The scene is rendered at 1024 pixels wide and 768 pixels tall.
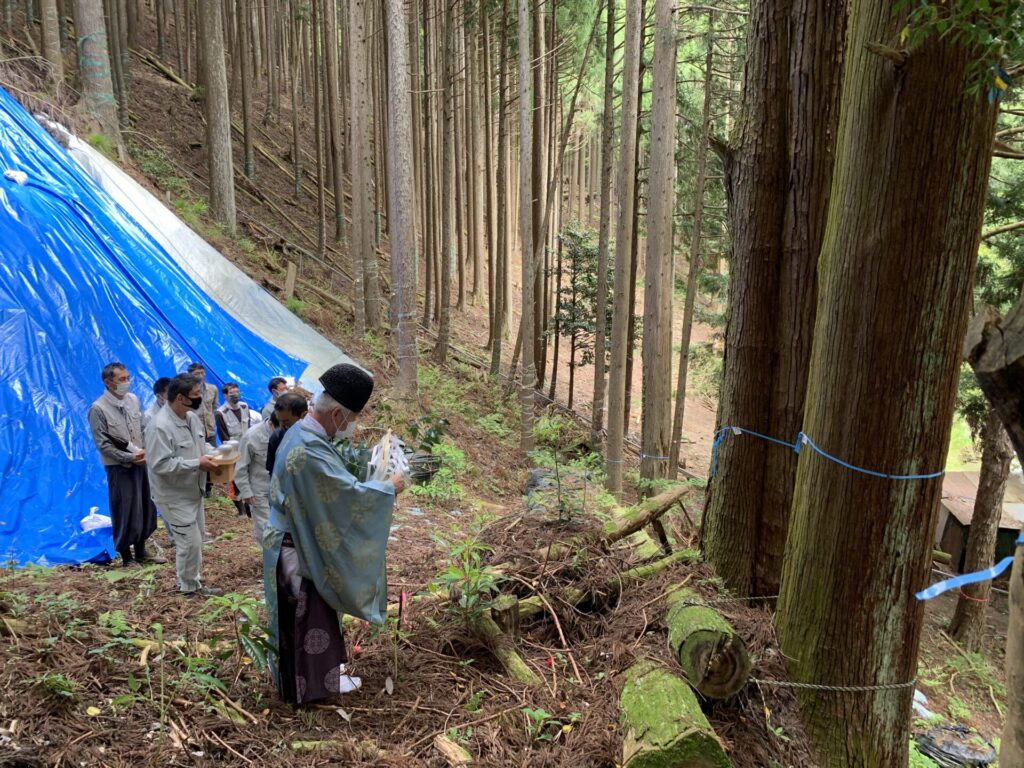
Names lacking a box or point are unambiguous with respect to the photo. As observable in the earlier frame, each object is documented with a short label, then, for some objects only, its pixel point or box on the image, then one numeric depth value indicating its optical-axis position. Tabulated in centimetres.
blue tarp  637
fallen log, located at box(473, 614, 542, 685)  345
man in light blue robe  324
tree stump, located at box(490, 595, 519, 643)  367
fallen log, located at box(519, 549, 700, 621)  392
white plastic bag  624
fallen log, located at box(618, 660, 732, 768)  247
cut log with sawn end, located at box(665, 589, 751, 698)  286
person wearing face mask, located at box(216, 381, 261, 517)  756
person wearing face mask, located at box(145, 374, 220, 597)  498
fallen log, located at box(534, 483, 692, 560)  427
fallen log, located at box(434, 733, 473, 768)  286
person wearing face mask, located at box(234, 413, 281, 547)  580
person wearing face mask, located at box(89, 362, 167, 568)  566
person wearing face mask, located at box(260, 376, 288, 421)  705
